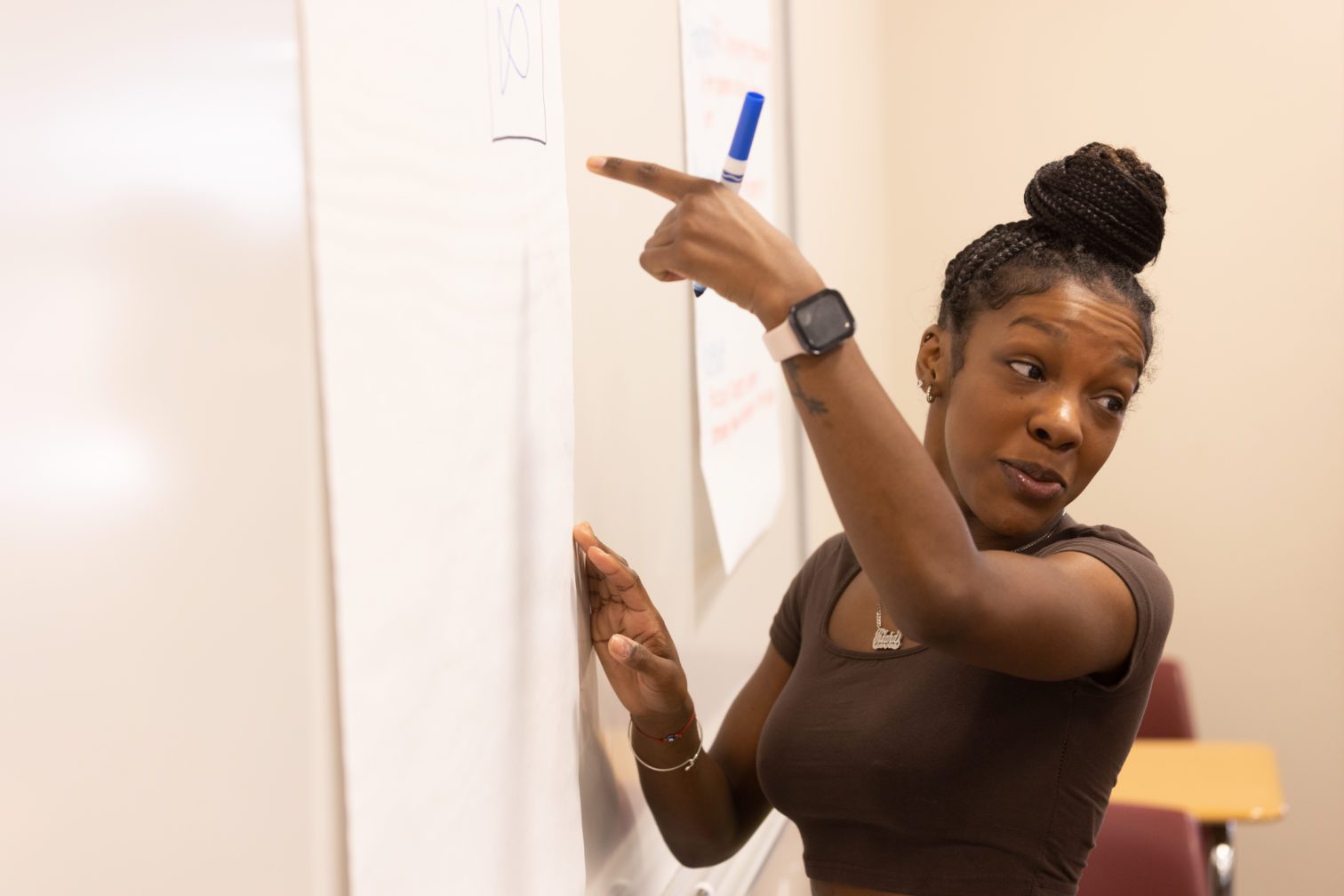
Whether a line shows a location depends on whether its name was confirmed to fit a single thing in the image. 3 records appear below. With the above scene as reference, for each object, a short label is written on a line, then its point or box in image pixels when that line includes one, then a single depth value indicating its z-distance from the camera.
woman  0.90
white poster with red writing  1.31
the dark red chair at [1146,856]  1.93
